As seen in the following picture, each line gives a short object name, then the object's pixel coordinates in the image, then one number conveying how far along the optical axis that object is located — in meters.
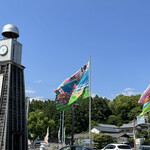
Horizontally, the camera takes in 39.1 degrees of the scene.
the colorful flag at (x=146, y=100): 14.79
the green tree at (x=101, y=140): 41.70
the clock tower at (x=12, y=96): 19.14
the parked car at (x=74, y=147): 15.14
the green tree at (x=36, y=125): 43.27
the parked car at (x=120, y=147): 20.66
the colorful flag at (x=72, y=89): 18.88
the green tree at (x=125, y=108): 87.50
